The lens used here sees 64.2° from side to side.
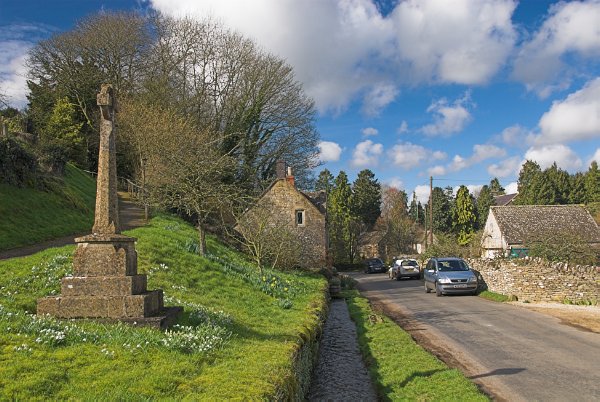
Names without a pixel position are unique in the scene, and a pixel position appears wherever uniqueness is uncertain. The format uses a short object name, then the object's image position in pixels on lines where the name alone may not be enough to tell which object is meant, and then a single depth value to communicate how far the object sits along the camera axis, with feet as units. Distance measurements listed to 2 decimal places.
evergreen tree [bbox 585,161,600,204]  222.05
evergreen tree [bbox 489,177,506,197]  326.69
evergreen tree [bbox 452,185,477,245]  222.48
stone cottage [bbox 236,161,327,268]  112.68
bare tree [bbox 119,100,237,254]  64.59
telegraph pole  144.46
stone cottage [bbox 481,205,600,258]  124.16
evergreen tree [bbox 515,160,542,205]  220.02
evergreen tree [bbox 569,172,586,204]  226.38
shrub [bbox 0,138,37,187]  72.69
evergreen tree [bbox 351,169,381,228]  246.06
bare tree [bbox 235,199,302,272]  70.43
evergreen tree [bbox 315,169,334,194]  284.86
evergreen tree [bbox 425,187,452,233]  249.55
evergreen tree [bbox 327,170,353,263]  205.46
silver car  71.51
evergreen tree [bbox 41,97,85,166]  127.65
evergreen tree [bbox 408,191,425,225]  311.19
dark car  166.91
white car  116.57
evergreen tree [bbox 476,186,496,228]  260.50
